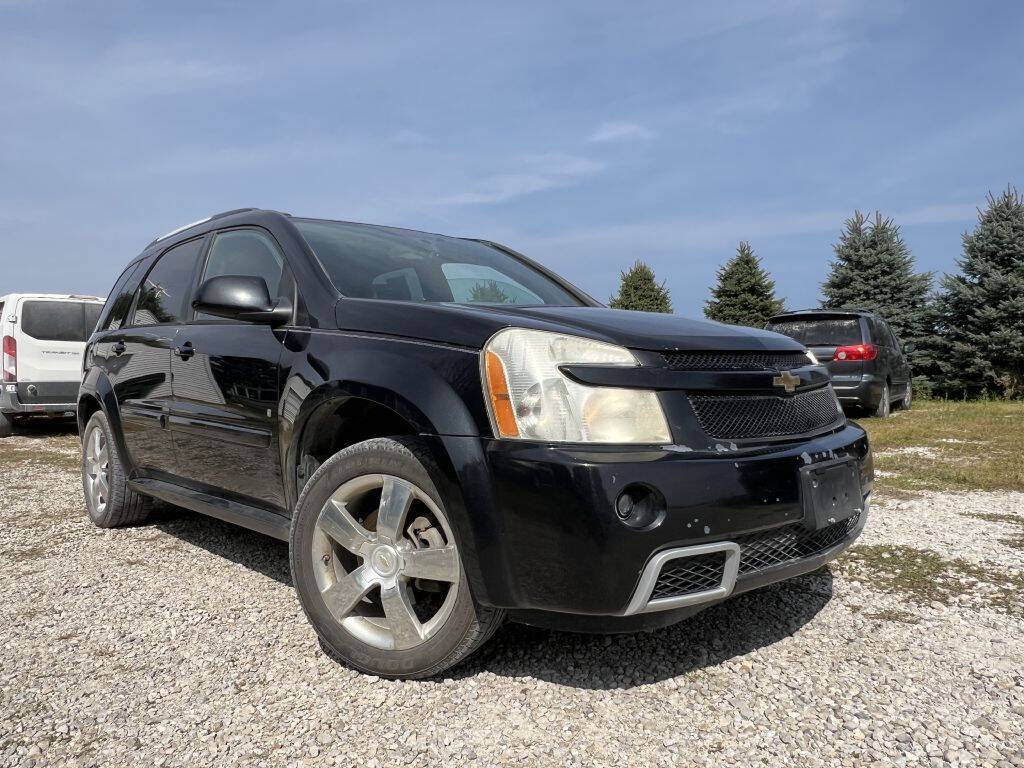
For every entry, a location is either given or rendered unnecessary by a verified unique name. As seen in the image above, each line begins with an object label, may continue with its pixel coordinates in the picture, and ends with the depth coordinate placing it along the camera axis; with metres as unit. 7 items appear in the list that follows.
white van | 9.90
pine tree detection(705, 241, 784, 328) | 27.23
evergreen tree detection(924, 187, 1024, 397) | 14.61
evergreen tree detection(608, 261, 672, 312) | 31.94
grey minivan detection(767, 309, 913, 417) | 10.30
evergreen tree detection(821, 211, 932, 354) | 18.83
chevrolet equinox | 2.07
